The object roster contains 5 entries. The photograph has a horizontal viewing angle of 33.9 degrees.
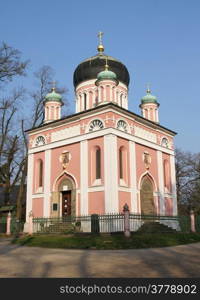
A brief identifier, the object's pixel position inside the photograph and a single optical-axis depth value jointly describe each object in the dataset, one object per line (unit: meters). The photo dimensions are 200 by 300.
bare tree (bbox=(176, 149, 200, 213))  38.16
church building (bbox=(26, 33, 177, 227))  20.52
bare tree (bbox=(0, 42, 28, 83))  19.61
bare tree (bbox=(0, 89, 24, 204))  30.97
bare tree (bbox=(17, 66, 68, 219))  29.65
